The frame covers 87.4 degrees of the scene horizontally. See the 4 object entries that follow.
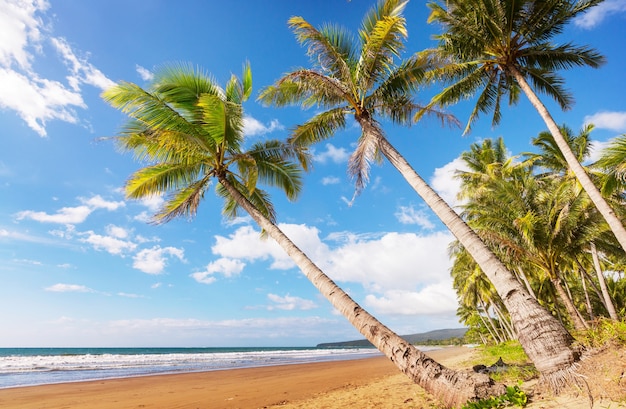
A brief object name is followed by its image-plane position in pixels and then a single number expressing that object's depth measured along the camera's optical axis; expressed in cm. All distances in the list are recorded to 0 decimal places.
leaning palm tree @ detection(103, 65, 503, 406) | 735
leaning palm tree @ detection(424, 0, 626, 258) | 858
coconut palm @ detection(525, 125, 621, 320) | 1559
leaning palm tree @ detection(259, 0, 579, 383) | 611
